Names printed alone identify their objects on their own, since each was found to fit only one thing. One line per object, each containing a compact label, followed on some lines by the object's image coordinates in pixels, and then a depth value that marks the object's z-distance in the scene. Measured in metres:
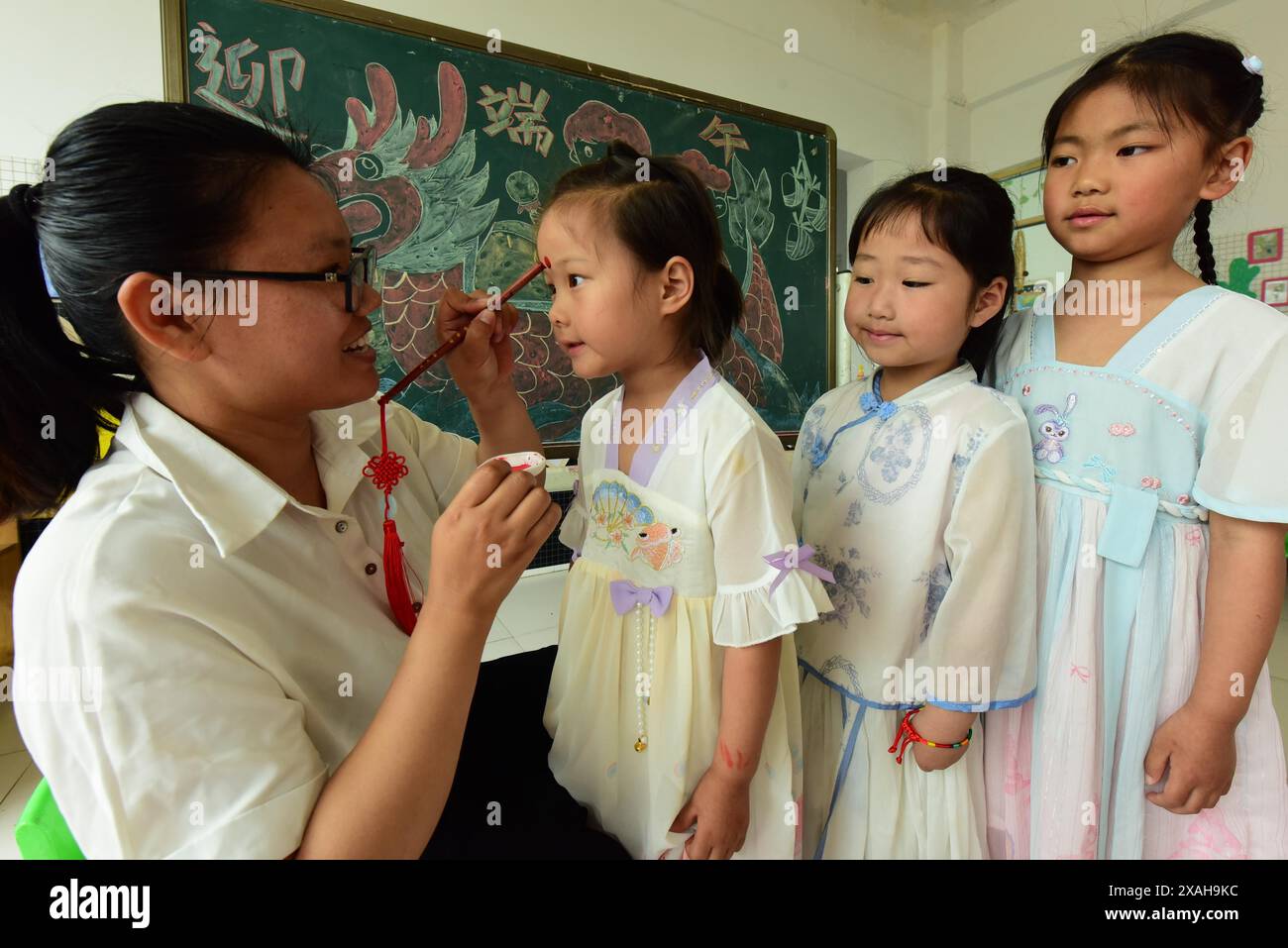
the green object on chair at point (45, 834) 0.65
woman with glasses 0.57
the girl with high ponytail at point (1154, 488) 0.86
